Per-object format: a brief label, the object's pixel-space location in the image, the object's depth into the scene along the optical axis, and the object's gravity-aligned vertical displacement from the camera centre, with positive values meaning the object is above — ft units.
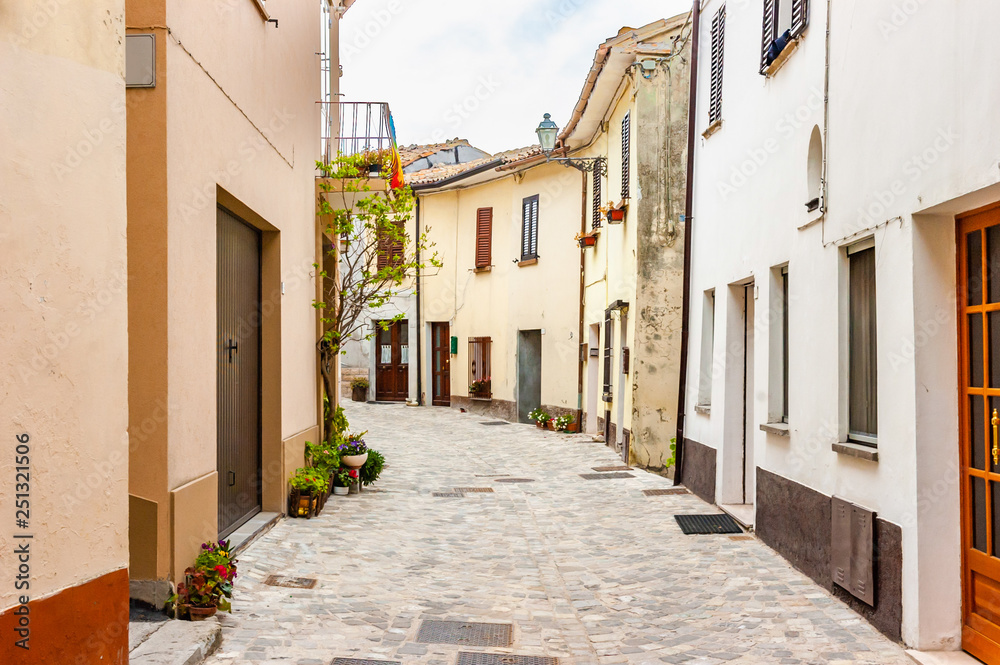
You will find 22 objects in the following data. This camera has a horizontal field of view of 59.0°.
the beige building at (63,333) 11.05 +0.25
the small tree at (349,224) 34.37 +4.97
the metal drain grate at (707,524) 27.84 -5.68
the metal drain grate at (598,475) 40.74 -5.86
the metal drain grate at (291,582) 20.66 -5.48
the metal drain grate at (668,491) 35.58 -5.77
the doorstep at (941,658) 15.16 -5.38
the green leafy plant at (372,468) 36.24 -4.90
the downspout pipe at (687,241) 36.88 +4.55
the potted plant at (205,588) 16.87 -4.68
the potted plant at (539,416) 65.51 -5.04
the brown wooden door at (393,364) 88.22 -1.40
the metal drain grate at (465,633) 17.21 -5.69
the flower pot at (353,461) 34.40 -4.32
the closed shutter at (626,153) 46.44 +10.51
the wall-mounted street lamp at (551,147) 51.03 +12.32
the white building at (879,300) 15.02 +1.01
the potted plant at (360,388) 89.04 -3.89
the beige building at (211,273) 16.93 +1.89
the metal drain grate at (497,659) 16.03 -5.67
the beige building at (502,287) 65.57 +5.30
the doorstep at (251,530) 22.95 -5.07
